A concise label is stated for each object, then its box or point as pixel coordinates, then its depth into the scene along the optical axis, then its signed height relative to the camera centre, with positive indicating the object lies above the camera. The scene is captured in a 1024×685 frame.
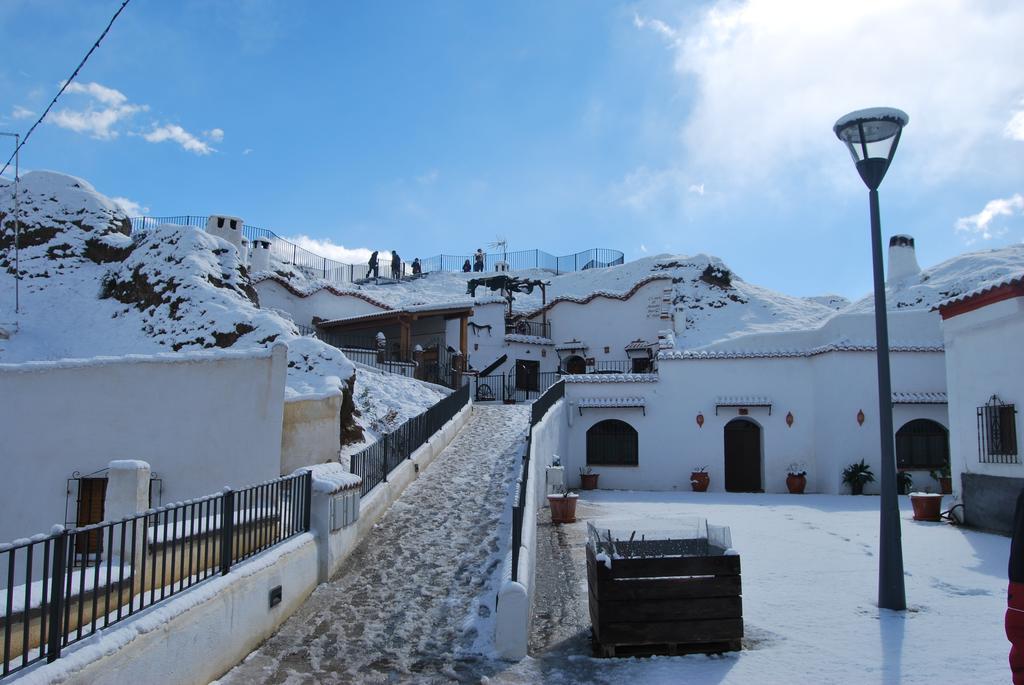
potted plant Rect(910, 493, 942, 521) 14.12 -1.25
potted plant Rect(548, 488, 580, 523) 13.34 -1.26
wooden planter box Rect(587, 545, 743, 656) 6.84 -1.56
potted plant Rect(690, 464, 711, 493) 20.53 -1.17
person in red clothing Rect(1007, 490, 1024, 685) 3.29 -0.71
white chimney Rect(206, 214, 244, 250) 31.67 +8.84
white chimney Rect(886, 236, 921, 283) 32.22 +7.98
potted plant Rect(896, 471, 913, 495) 18.98 -1.08
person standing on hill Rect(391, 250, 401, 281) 49.16 +11.32
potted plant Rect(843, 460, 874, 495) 19.47 -0.96
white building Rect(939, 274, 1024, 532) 12.23 +0.79
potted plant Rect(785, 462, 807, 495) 20.25 -1.13
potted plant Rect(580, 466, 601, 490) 20.47 -1.20
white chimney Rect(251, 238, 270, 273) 34.69 +8.32
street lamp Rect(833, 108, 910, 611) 8.01 +1.63
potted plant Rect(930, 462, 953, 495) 18.36 -0.94
